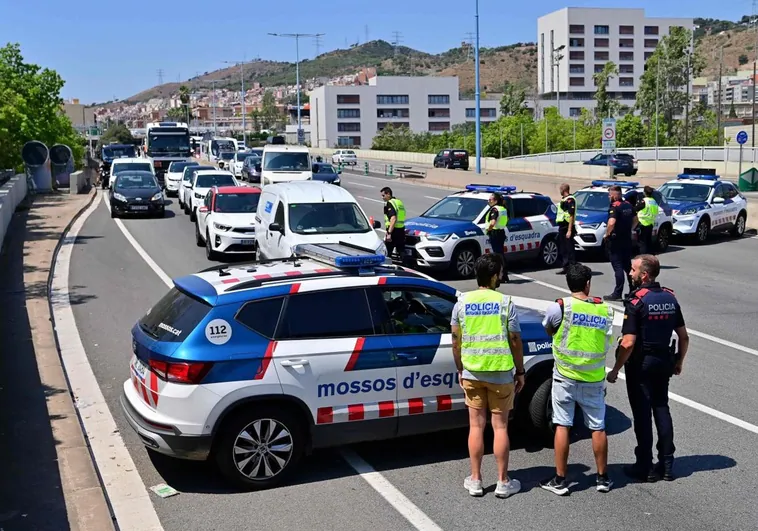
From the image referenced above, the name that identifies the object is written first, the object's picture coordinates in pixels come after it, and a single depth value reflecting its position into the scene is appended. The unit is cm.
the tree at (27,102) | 4116
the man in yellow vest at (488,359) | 619
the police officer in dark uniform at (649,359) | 640
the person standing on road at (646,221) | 1688
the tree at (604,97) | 9537
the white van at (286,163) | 3222
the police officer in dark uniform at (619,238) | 1423
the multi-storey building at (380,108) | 13925
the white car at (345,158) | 7488
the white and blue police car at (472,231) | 1672
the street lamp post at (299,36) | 7013
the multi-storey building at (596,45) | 13550
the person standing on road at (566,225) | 1650
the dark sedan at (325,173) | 4127
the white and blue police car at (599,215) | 1923
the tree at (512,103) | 11569
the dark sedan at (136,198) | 2758
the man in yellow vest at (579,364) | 626
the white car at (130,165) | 3362
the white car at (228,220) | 1869
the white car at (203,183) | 2584
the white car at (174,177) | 3828
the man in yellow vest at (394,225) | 1657
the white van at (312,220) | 1492
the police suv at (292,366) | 631
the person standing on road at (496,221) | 1584
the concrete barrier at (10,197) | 2057
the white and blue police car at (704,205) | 2191
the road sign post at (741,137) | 3388
